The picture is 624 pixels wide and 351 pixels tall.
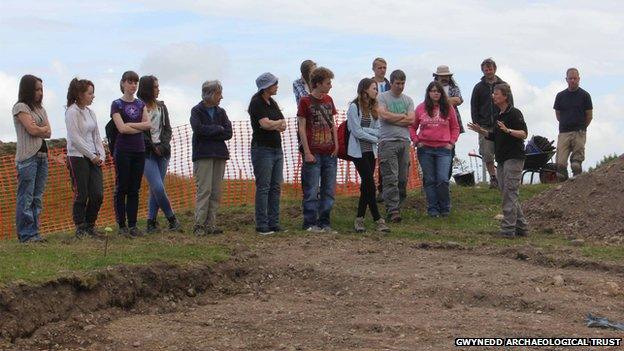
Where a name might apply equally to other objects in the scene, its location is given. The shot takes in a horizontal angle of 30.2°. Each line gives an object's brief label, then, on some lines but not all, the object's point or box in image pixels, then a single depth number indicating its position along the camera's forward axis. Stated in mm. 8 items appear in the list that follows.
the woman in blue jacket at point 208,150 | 14039
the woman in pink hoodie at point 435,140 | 16156
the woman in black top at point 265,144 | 14188
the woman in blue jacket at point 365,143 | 14852
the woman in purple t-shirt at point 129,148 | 13656
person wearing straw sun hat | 17406
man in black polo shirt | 19344
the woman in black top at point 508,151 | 14508
